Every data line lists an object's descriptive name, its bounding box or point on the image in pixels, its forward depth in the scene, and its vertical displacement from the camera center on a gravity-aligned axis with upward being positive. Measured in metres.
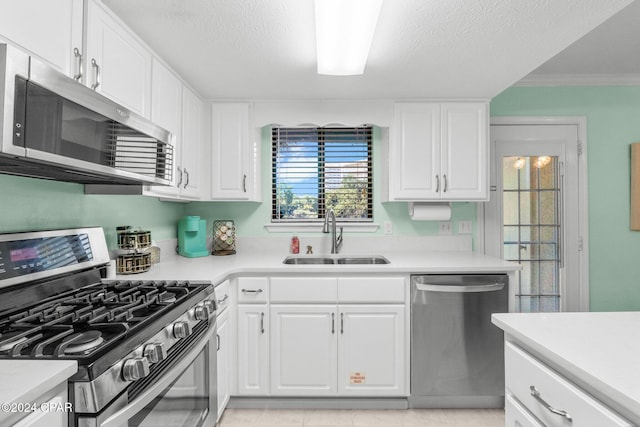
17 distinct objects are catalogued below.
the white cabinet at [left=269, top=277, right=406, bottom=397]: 2.24 -0.75
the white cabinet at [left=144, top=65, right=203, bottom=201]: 1.96 +0.60
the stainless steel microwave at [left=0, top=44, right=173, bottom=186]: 0.85 +0.28
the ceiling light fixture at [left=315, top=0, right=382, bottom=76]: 1.42 +0.87
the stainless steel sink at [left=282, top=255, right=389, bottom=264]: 2.83 -0.30
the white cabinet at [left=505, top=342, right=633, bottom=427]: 0.74 -0.42
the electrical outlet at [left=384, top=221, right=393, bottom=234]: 3.00 -0.05
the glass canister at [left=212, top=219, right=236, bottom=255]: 2.79 -0.13
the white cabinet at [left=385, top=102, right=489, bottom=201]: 2.67 +0.54
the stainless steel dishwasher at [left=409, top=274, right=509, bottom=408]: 2.23 -0.72
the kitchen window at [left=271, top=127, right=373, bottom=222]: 3.04 +0.41
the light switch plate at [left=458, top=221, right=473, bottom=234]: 3.00 -0.04
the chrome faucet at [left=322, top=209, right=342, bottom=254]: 2.81 -0.08
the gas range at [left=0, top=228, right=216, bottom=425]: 0.88 -0.32
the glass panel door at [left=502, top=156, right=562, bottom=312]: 3.01 -0.01
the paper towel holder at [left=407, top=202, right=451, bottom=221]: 2.83 +0.12
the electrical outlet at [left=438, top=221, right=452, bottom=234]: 3.00 -0.04
